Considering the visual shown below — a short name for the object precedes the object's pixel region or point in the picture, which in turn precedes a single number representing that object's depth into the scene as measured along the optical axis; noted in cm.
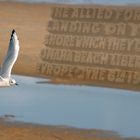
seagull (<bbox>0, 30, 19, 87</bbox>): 1661
